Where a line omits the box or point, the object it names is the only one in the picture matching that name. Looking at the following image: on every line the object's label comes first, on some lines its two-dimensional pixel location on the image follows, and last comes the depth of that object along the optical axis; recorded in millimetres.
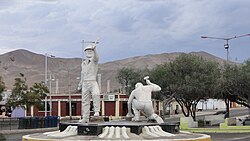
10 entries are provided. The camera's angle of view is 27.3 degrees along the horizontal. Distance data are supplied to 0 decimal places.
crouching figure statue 21297
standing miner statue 20578
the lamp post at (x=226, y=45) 51612
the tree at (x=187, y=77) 42000
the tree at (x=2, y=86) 43356
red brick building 71375
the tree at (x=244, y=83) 42469
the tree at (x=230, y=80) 43438
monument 17516
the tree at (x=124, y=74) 77781
